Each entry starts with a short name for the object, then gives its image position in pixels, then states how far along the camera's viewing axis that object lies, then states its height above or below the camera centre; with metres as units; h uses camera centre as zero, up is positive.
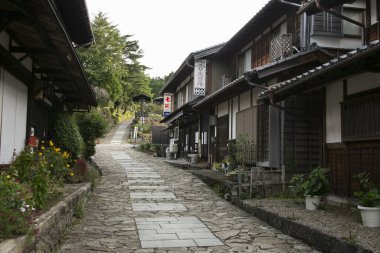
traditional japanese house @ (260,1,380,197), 8.17 +1.17
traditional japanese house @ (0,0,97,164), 6.48 +2.00
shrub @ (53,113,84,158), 12.94 +0.36
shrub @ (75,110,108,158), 18.06 +0.86
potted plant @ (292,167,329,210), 9.23 -0.84
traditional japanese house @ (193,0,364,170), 12.67 +2.66
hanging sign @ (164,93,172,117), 35.12 +4.16
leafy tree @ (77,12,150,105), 25.56 +8.86
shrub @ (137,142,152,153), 34.84 +0.06
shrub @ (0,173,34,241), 4.41 -0.78
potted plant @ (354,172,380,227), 7.10 -1.00
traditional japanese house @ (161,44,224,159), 22.56 +3.63
